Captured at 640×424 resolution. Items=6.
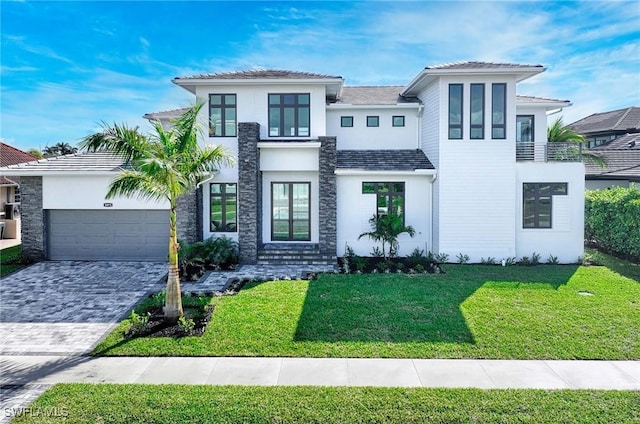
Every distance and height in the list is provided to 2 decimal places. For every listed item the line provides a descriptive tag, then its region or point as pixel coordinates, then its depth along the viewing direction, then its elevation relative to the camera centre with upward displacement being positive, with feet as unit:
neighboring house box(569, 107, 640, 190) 71.67 +14.16
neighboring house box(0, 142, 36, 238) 70.49 +1.27
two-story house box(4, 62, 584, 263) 47.88 +3.08
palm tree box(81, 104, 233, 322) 28.60 +3.37
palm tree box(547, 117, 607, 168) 57.36 +9.69
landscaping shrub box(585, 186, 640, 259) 48.88 -1.93
